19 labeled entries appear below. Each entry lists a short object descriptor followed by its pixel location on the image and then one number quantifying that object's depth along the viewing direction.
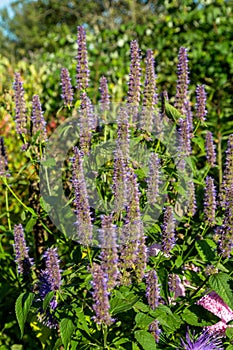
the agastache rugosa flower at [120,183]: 1.80
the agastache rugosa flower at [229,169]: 2.02
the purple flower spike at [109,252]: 1.58
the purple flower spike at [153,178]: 2.04
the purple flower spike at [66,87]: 2.38
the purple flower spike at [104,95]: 2.46
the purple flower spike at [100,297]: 1.54
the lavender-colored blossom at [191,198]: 2.29
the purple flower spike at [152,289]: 1.74
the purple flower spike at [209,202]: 2.02
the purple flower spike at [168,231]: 1.92
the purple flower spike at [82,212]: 1.72
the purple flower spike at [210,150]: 2.50
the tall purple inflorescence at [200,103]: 2.36
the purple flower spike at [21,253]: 2.00
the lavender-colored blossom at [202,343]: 1.95
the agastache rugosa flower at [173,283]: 2.16
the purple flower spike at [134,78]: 2.25
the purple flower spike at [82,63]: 2.34
